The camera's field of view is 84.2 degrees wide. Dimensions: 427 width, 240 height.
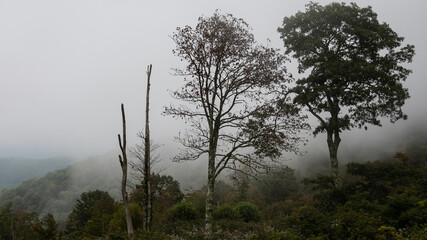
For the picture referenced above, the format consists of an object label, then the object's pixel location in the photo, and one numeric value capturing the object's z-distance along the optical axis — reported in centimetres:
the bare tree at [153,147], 1392
